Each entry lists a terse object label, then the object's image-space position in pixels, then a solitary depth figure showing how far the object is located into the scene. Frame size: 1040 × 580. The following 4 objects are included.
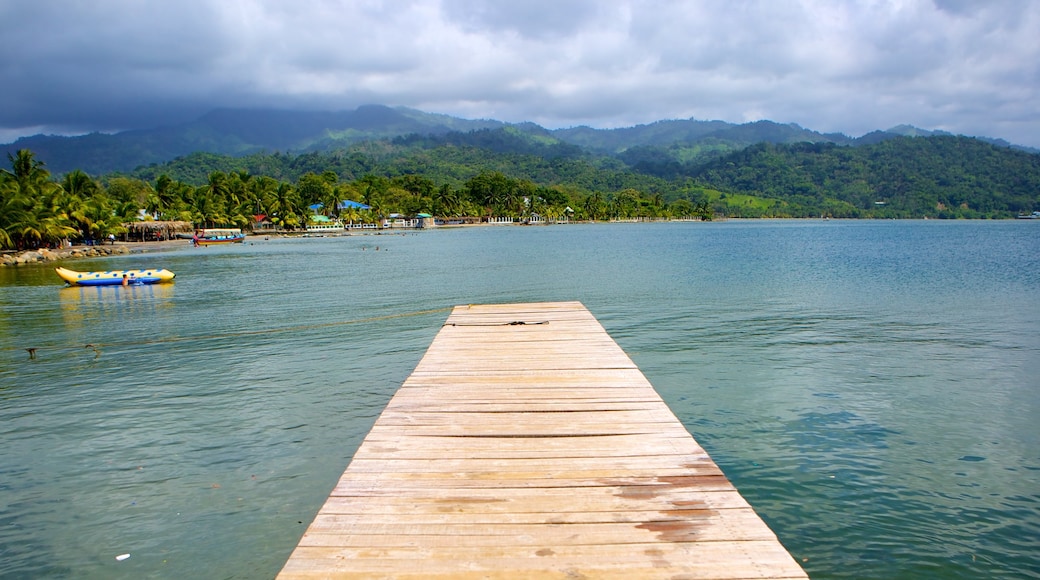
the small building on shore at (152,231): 106.69
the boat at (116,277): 39.19
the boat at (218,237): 105.50
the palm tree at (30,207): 65.00
